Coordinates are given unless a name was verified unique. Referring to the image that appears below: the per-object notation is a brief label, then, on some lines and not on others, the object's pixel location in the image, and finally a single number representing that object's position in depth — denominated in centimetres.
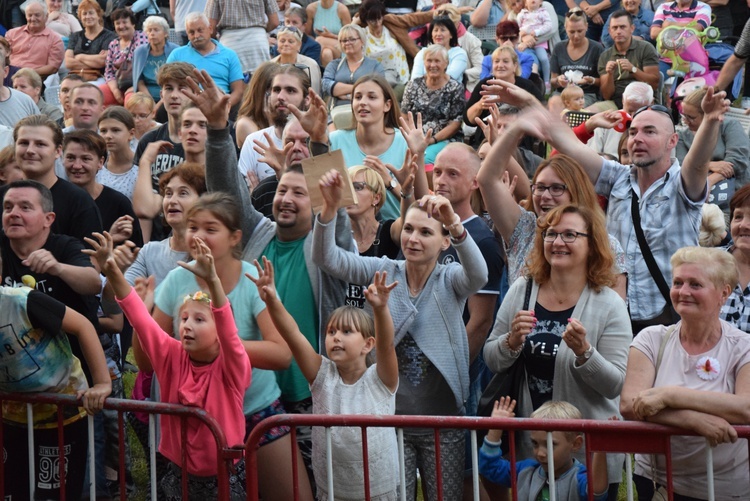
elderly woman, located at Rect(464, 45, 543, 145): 1739
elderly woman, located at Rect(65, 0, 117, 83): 2448
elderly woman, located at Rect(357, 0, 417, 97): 2258
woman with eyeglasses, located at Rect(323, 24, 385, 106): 2098
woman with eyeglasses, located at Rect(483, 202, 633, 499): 909
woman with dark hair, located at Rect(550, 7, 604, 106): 2184
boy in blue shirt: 834
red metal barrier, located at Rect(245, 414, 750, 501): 762
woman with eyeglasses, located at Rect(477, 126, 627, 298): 1026
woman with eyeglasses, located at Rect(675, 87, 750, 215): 1585
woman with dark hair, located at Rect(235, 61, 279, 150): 1451
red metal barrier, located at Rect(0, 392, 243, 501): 837
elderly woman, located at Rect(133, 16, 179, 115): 2184
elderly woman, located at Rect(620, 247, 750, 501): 760
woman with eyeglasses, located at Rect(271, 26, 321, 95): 2045
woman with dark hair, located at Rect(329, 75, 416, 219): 1301
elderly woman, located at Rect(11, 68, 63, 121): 1972
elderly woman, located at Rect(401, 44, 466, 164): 1886
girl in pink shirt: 873
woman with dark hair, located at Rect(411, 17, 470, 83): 2155
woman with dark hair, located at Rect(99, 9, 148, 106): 2280
